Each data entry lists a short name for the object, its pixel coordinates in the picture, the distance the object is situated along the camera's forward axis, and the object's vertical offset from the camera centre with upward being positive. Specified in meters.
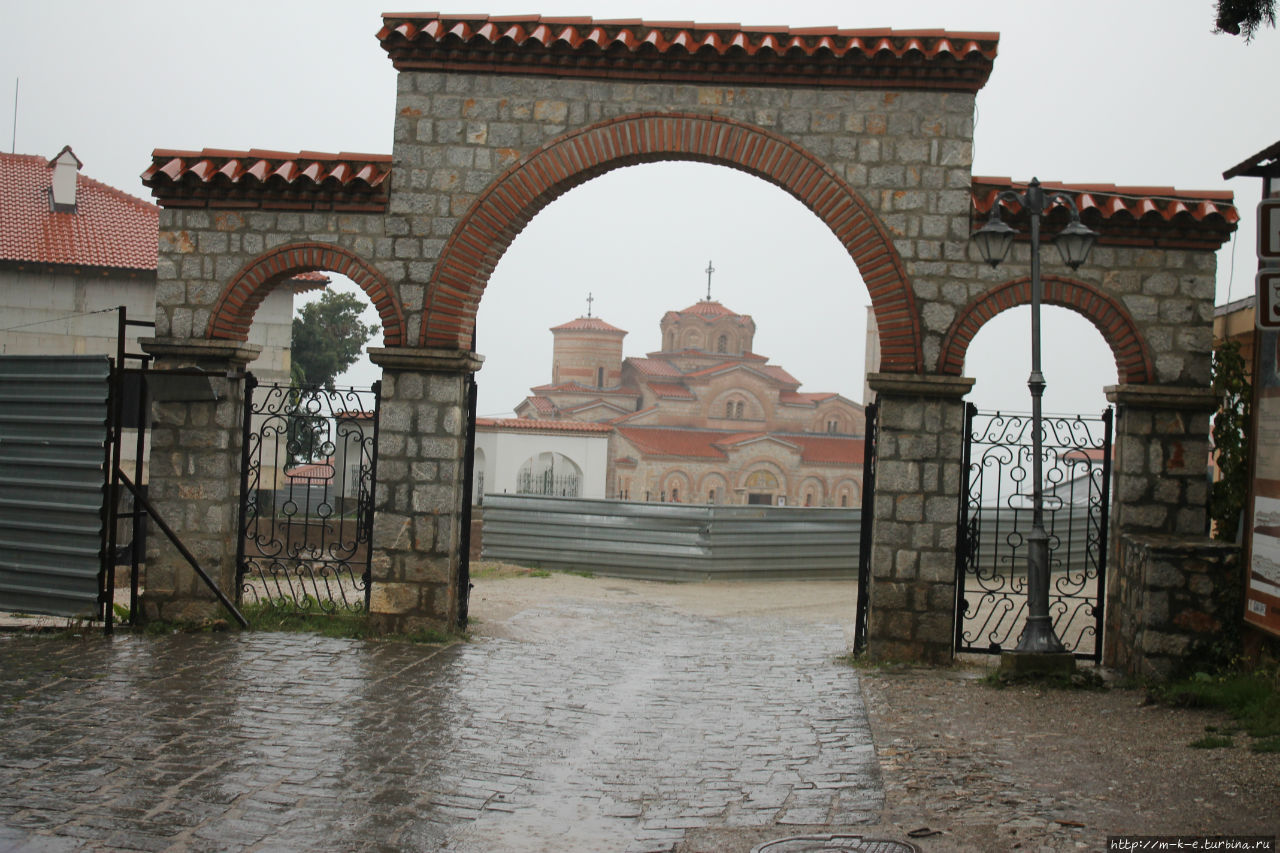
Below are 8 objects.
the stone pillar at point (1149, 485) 9.24 +0.06
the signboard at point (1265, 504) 7.91 -0.04
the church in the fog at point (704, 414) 57.84 +3.17
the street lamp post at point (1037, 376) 8.88 +0.88
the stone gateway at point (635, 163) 9.58 +1.98
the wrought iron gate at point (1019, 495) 9.67 -0.07
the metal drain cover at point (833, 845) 5.01 -1.62
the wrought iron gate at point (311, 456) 10.38 -0.03
